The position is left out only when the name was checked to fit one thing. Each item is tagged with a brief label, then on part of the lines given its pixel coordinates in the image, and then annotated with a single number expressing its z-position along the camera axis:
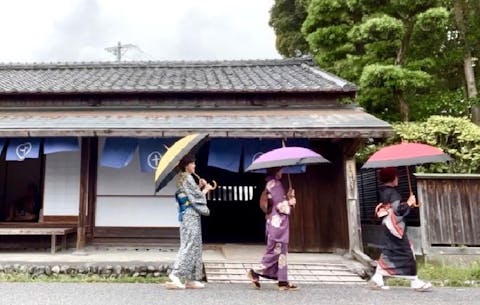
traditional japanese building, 7.87
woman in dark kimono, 5.62
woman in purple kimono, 5.58
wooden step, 6.45
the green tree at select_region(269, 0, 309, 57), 18.81
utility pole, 29.67
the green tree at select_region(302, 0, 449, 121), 10.59
